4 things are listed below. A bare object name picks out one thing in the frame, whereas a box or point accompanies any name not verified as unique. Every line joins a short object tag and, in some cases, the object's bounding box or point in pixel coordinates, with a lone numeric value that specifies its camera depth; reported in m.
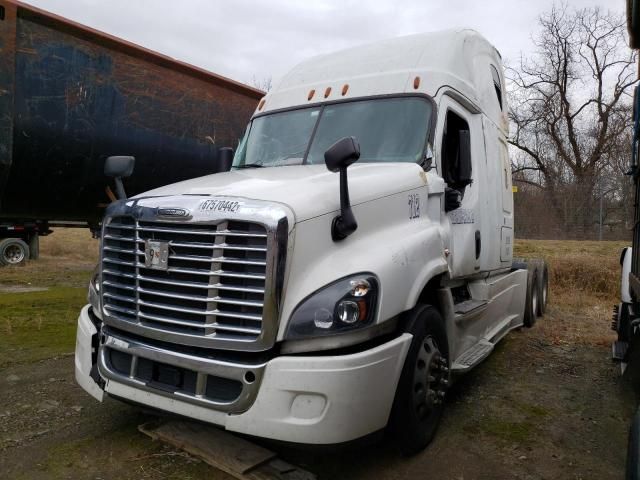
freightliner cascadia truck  2.65
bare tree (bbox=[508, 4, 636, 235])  28.53
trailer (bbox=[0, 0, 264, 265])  7.25
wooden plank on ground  2.86
